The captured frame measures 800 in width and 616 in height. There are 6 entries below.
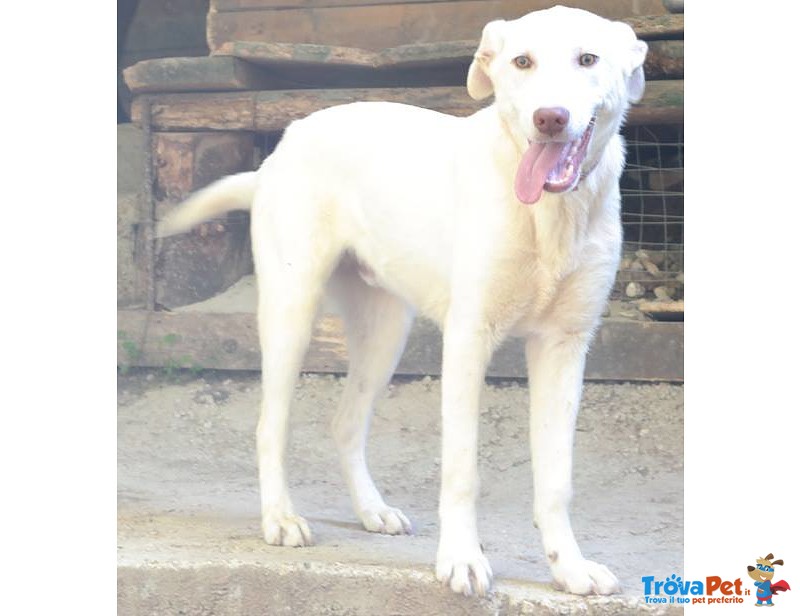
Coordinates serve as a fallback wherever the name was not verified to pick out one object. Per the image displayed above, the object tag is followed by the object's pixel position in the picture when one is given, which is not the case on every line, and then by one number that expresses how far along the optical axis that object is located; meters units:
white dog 3.22
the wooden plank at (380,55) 5.37
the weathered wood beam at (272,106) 5.58
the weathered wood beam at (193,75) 5.79
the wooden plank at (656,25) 5.25
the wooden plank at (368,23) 5.81
